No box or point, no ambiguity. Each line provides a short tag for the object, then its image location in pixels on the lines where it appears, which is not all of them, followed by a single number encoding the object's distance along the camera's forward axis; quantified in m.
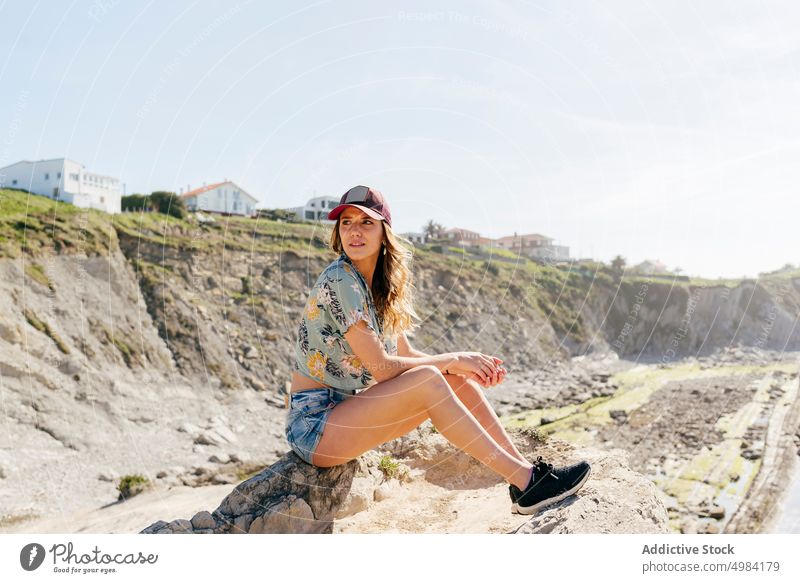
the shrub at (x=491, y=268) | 50.12
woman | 4.34
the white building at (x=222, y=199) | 38.34
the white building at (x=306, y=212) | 38.46
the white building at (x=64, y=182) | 32.00
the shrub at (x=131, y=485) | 17.75
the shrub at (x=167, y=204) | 35.19
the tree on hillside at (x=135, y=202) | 36.01
